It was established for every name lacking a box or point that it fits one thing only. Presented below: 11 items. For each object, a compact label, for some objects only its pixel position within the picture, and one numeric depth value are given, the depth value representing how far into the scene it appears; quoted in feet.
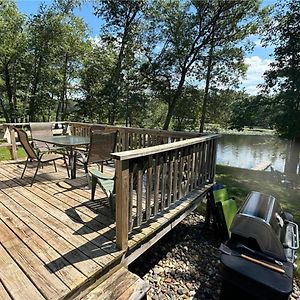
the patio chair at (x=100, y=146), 11.16
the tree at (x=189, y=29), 35.68
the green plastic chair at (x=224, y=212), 11.30
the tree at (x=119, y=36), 38.55
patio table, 12.37
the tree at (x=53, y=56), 42.27
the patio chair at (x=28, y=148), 11.86
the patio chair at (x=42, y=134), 14.61
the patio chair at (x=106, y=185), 8.63
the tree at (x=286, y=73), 25.66
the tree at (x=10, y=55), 38.74
